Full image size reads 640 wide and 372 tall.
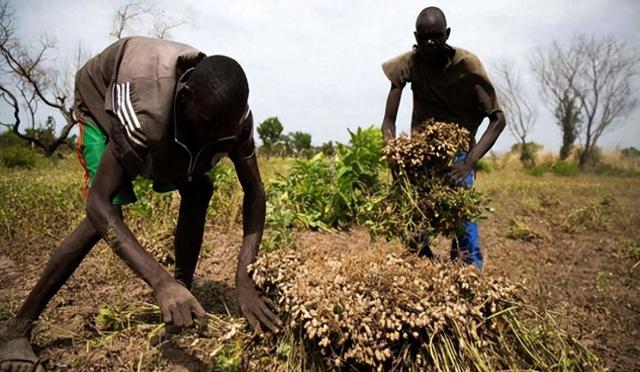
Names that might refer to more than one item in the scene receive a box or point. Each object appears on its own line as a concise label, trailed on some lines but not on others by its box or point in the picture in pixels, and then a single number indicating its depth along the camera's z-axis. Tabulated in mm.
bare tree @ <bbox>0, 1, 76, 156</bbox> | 17766
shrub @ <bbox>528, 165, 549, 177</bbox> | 19797
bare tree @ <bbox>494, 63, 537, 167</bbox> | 25170
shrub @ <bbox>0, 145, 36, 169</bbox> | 11852
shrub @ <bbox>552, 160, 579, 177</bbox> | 21066
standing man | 3025
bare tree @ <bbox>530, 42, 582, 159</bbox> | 30375
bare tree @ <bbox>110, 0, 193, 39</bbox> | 18309
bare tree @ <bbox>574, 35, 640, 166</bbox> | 30734
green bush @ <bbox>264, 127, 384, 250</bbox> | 5371
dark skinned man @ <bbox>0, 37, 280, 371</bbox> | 1846
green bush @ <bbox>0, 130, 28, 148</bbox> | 21438
